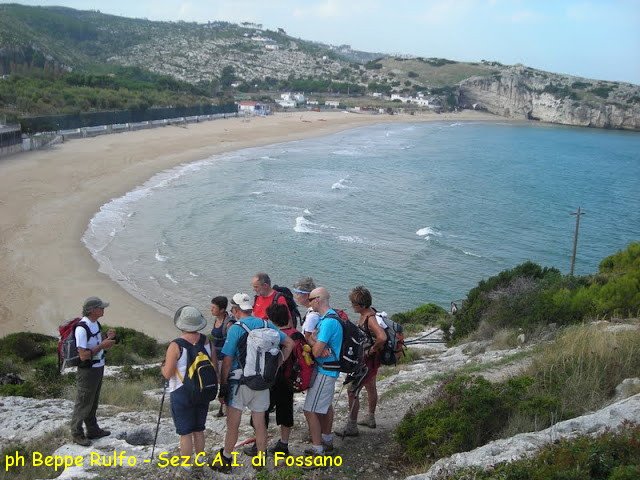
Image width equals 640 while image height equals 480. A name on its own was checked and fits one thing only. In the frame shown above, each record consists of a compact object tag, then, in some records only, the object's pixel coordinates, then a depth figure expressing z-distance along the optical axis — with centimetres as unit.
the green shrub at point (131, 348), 1150
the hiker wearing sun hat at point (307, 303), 565
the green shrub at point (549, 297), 1097
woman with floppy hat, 504
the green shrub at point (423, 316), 1659
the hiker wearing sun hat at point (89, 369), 597
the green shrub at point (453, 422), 525
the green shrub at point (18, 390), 802
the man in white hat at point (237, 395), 520
